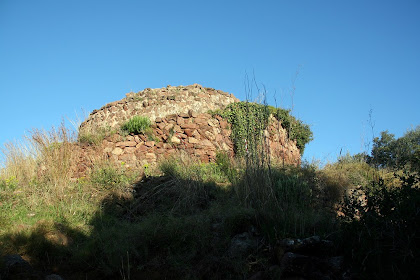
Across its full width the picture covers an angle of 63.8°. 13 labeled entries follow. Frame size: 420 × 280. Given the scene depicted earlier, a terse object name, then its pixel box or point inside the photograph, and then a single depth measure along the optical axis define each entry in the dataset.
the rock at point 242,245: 4.28
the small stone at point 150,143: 10.60
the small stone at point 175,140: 10.61
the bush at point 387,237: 3.05
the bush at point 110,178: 7.68
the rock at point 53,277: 4.09
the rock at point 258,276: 3.78
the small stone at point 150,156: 10.30
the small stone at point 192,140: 10.61
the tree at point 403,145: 9.29
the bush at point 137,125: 10.88
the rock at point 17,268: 3.93
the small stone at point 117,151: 10.32
